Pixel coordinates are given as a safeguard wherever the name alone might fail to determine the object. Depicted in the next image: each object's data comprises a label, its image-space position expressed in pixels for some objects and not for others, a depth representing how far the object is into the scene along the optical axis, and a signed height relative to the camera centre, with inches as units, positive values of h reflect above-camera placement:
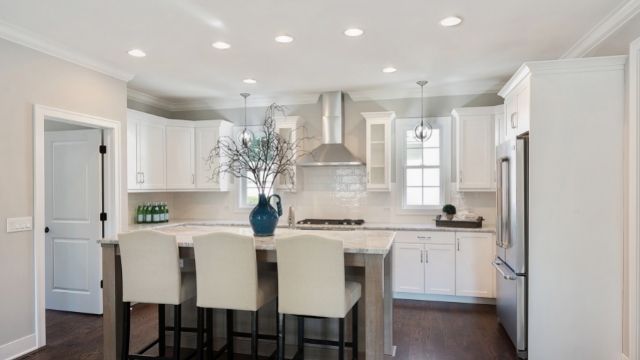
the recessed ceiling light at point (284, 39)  131.4 +47.6
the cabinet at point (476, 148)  187.3 +14.7
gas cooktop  202.5 -22.3
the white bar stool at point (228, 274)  105.1 -25.7
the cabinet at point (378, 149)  200.1 +15.4
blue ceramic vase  126.0 -12.5
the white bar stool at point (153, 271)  110.2 -25.8
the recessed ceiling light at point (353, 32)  126.1 +47.5
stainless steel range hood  201.5 +22.1
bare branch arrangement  212.7 +14.4
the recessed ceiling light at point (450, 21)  117.2 +47.6
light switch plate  126.6 -14.4
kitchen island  104.9 -28.0
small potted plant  193.0 -15.9
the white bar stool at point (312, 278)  99.7 -25.6
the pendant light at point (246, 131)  216.5 +27.2
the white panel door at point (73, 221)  169.9 -18.1
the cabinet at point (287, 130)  211.7 +26.3
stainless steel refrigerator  124.4 -18.4
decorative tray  183.9 -21.1
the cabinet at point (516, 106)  125.5 +25.4
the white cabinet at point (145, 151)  192.9 +14.5
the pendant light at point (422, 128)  197.3 +26.1
